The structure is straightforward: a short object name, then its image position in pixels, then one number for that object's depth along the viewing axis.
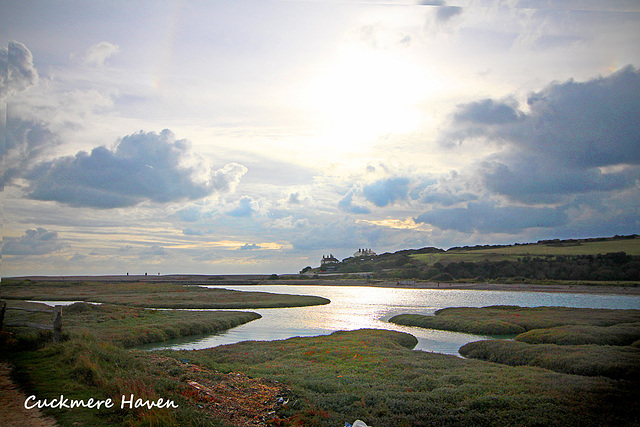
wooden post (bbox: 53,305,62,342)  18.95
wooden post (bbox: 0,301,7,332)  20.09
